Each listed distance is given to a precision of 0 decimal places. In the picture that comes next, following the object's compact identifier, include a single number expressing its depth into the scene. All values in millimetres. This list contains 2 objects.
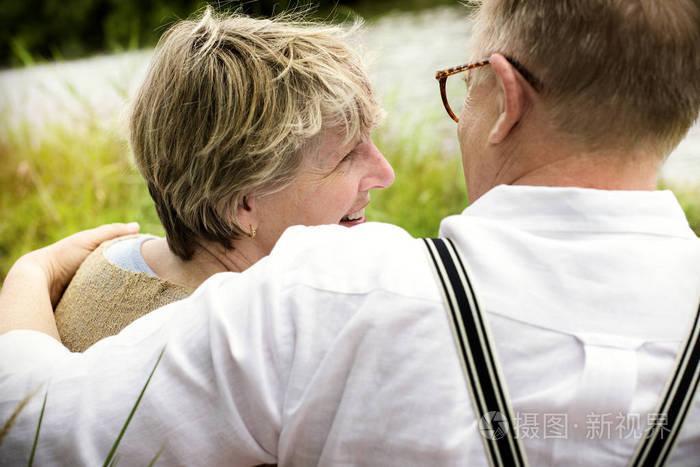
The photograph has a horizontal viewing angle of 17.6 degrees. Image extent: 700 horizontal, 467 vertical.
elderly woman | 1947
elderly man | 1617
